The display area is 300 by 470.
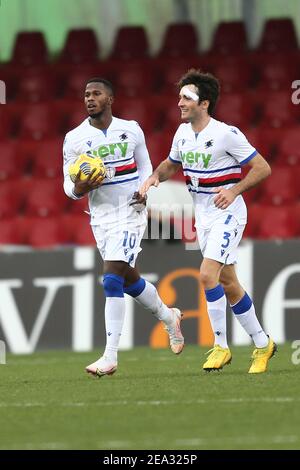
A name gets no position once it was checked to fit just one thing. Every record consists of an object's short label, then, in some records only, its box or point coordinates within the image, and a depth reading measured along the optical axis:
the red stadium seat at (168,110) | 15.27
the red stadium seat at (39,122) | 15.45
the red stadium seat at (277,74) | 15.28
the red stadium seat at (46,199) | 14.55
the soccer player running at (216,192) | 8.90
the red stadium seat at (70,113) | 15.50
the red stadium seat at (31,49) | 16.14
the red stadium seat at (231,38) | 15.69
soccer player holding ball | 8.98
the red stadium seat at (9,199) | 14.68
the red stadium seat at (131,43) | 15.91
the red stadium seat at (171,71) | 15.64
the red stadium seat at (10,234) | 14.35
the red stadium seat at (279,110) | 15.01
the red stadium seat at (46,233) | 14.19
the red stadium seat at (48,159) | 14.92
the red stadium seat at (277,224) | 13.91
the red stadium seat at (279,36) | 15.53
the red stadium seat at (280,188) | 14.19
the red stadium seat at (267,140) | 14.72
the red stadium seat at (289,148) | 14.52
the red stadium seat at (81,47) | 16.06
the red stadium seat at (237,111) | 15.09
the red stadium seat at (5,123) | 15.50
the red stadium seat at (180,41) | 15.81
